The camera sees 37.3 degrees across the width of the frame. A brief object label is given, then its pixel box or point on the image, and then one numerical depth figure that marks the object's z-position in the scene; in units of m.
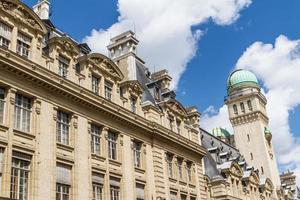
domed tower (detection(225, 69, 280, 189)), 78.38
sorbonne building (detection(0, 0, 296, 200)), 25.89
